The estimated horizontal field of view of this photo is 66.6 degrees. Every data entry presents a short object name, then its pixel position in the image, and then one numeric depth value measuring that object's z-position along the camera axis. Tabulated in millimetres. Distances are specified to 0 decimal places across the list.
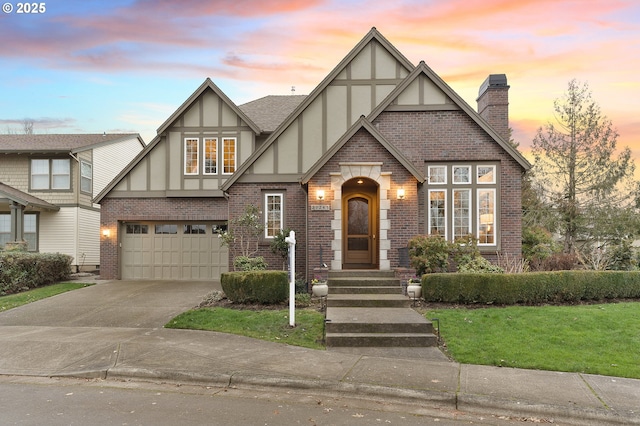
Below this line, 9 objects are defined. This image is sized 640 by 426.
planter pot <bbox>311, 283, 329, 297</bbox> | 13055
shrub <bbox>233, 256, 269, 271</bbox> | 14406
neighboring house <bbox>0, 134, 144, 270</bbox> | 22797
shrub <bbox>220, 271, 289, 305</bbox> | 12328
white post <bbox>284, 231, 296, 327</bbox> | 10112
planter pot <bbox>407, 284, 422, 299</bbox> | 12617
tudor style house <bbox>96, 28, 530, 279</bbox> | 14328
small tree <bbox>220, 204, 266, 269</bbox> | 15414
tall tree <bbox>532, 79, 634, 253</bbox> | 24688
